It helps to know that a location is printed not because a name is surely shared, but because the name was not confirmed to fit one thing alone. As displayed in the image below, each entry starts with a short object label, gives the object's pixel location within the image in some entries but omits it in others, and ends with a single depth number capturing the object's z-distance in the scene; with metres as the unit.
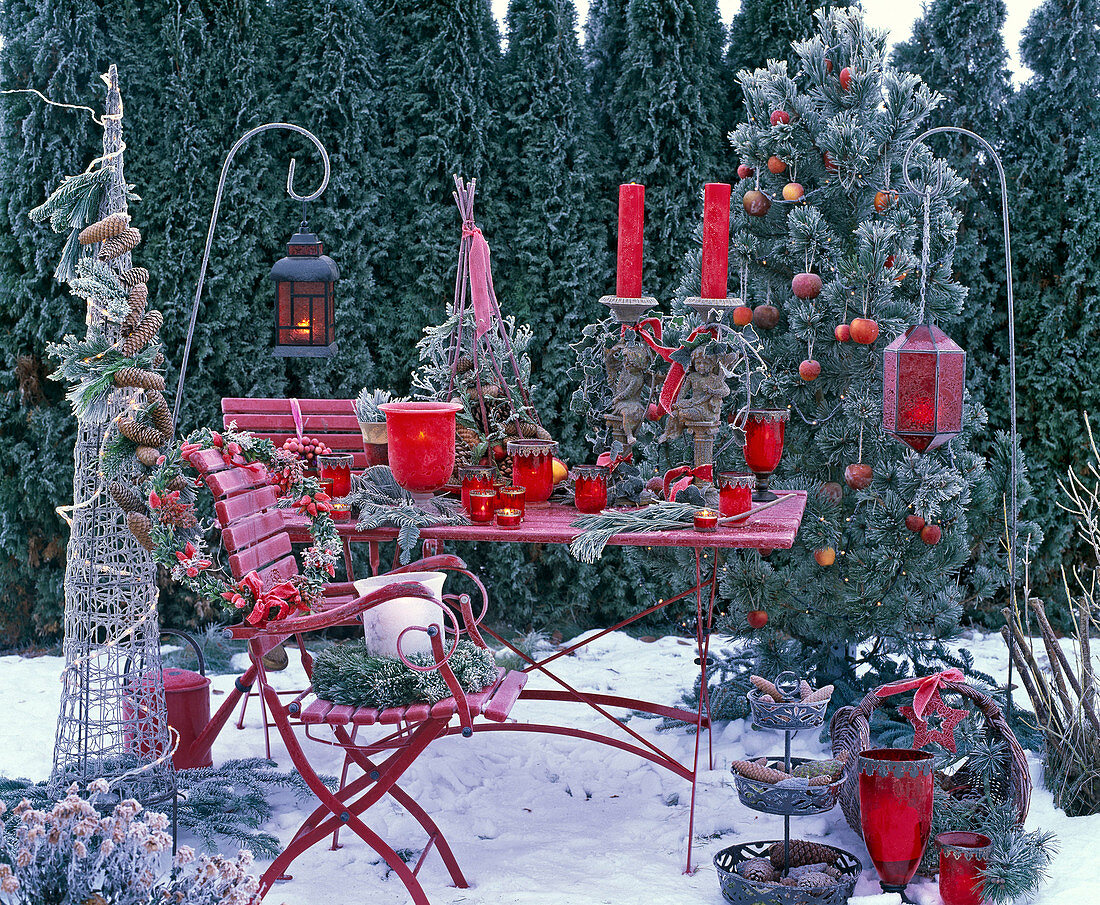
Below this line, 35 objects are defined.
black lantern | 4.07
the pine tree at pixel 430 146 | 5.87
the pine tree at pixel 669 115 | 5.87
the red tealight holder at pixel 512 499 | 3.61
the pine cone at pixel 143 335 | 3.69
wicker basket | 3.34
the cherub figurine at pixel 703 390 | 3.68
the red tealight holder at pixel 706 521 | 3.48
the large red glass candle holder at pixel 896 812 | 3.24
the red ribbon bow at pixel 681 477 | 3.74
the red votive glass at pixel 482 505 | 3.66
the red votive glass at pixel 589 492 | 3.83
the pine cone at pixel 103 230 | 3.65
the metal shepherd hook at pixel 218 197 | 4.09
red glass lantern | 3.45
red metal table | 3.43
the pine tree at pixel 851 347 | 4.47
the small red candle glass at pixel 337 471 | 4.00
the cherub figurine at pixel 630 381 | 3.85
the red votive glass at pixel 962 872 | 3.21
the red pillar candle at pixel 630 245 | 3.74
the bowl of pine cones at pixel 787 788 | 3.22
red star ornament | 3.31
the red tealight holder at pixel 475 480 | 3.76
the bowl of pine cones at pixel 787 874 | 3.26
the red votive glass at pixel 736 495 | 3.64
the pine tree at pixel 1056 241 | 5.72
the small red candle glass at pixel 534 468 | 3.92
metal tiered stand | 3.24
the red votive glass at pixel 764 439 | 3.80
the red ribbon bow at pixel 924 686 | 3.31
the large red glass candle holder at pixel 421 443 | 3.72
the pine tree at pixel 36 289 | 5.48
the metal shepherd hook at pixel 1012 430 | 3.97
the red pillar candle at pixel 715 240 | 3.55
